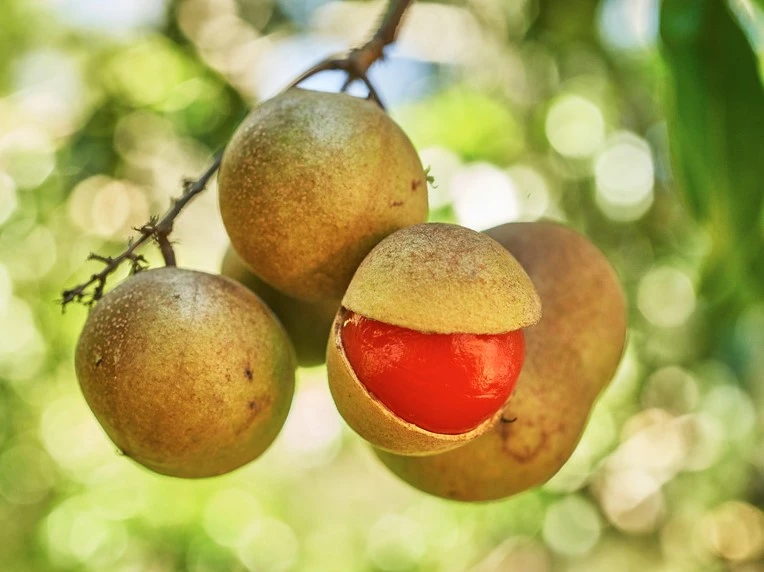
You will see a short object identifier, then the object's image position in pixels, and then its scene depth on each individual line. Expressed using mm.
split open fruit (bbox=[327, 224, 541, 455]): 257
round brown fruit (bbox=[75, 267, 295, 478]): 268
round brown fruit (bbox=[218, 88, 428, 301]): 270
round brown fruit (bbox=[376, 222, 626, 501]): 286
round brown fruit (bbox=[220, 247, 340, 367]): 299
